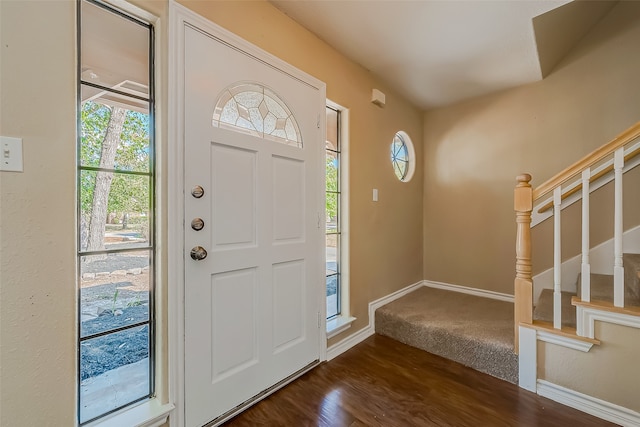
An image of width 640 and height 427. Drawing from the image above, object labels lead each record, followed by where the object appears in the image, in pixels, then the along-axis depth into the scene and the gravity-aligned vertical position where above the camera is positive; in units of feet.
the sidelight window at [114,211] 3.50 +0.01
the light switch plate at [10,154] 2.82 +0.61
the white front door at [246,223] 4.24 -0.21
